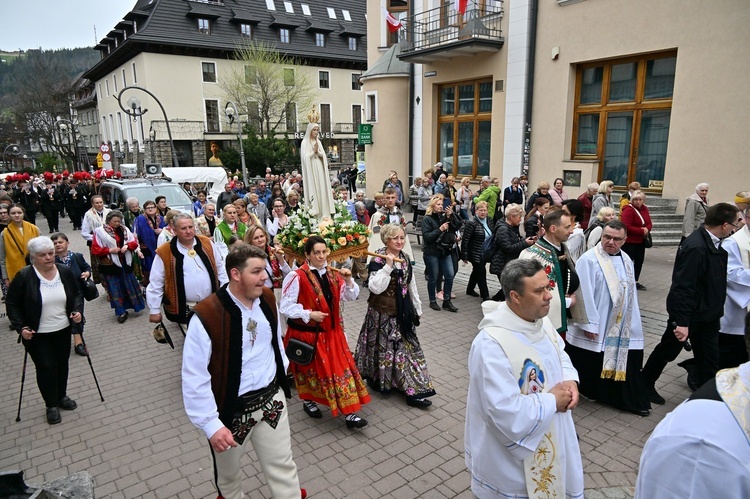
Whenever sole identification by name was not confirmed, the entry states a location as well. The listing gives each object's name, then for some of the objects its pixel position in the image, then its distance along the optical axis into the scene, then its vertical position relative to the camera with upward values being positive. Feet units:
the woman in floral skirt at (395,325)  16.40 -6.01
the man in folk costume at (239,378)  9.51 -4.60
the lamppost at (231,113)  83.01 +5.91
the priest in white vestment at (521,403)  7.86 -4.13
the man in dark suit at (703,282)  14.85 -4.20
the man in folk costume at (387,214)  29.43 -4.06
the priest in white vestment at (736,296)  16.05 -5.01
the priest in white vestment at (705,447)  4.53 -2.88
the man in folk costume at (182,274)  17.21 -4.39
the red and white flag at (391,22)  63.77 +16.71
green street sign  68.59 +1.74
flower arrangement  17.34 -3.00
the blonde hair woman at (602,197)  31.24 -3.37
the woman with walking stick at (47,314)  16.24 -5.43
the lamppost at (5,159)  195.05 -3.22
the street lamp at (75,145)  161.44 +1.88
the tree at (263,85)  124.67 +16.23
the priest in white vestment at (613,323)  15.06 -5.53
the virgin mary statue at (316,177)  25.46 -1.54
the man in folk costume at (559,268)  15.03 -3.80
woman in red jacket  26.86 -4.48
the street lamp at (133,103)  68.55 +6.48
